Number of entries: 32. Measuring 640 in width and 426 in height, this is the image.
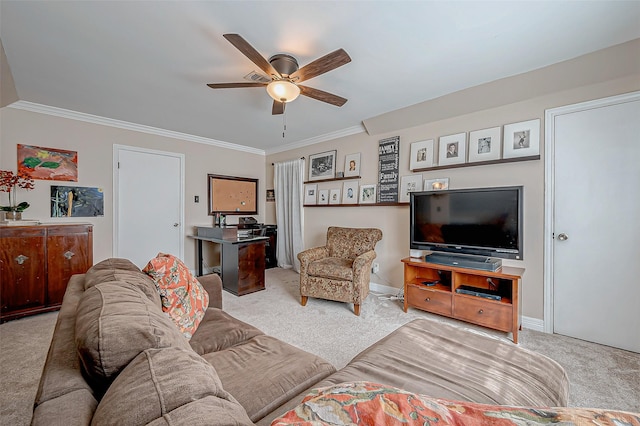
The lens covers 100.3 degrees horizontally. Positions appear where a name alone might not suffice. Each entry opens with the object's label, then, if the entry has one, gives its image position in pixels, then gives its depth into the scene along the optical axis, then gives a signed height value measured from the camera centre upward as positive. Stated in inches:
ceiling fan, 72.2 +42.1
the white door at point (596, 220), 84.1 -2.2
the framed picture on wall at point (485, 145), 107.7 +28.4
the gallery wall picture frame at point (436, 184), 120.5 +13.4
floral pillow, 57.1 -18.0
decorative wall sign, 137.7 +23.5
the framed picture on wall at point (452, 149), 116.1 +28.5
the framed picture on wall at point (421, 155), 126.1 +28.1
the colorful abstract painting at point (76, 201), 128.9 +5.3
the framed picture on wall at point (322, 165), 167.6 +30.8
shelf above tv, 99.9 +20.8
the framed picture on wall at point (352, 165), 155.1 +28.4
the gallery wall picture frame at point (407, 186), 129.9 +13.6
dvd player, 94.3 -29.1
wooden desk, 137.4 -27.3
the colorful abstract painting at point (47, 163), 121.6 +23.2
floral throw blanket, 16.8 -13.7
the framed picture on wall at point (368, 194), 147.6 +10.7
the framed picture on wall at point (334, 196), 166.0 +10.6
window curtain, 186.1 +2.0
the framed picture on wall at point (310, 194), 179.5 +12.8
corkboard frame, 183.8 +13.1
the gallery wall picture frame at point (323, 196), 172.6 +11.0
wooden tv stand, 90.0 -30.9
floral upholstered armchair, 113.7 -24.3
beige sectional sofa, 21.3 -16.6
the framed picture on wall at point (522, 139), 99.5 +28.5
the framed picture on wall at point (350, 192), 156.9 +12.4
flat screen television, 94.1 -3.1
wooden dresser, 101.7 -20.8
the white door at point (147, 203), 147.0 +5.2
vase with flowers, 111.5 +10.8
